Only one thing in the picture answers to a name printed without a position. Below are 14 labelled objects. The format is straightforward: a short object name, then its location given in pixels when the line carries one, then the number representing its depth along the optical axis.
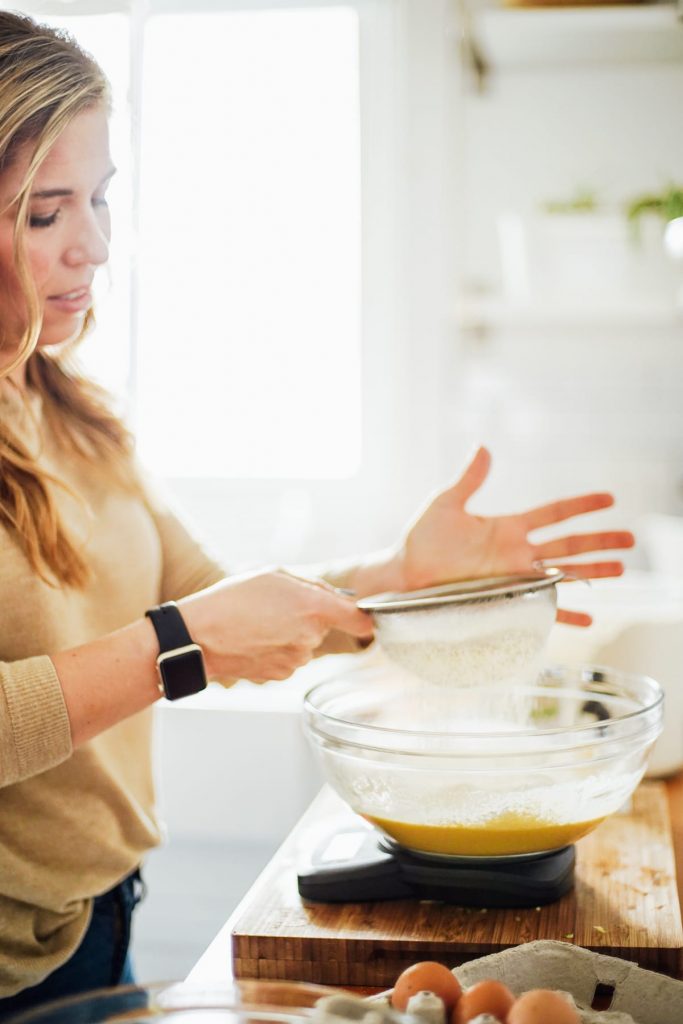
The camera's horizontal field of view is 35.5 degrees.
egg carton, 0.79
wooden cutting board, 0.88
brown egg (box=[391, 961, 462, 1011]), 0.69
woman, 0.98
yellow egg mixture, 0.94
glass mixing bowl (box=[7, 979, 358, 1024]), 0.60
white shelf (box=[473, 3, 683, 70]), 1.93
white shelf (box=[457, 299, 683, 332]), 2.09
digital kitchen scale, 0.94
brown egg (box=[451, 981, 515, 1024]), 0.66
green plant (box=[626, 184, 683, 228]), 2.02
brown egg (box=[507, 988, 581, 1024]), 0.63
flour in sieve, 1.05
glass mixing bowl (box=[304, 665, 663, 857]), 0.93
